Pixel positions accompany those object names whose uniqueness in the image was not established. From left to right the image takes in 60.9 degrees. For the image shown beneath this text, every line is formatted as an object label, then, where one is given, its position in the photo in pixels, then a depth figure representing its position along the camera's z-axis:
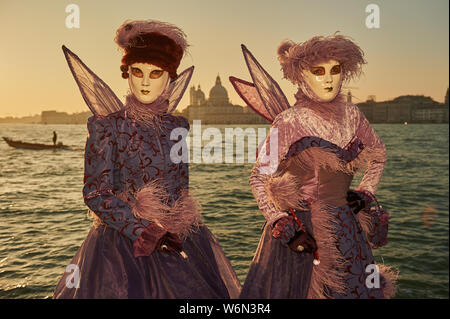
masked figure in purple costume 2.01
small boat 33.94
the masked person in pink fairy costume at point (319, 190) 2.15
